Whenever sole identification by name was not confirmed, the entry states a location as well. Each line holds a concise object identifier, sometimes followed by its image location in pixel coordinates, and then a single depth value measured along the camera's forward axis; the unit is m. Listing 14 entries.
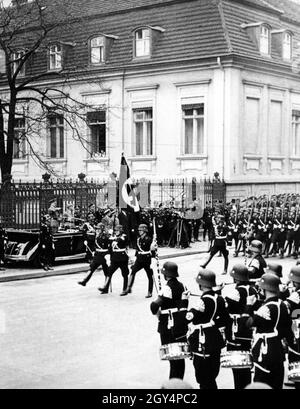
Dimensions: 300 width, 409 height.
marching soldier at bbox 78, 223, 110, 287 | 15.80
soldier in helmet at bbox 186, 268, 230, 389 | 7.62
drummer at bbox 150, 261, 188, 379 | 8.34
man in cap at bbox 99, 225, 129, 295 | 15.27
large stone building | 29.52
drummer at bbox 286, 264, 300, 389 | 7.95
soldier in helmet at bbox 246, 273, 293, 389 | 7.28
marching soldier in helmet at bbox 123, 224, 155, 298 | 15.07
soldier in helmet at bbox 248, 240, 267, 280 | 11.27
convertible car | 19.23
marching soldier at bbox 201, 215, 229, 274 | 18.44
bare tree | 25.92
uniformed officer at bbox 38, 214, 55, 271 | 19.02
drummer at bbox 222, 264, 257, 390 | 7.90
